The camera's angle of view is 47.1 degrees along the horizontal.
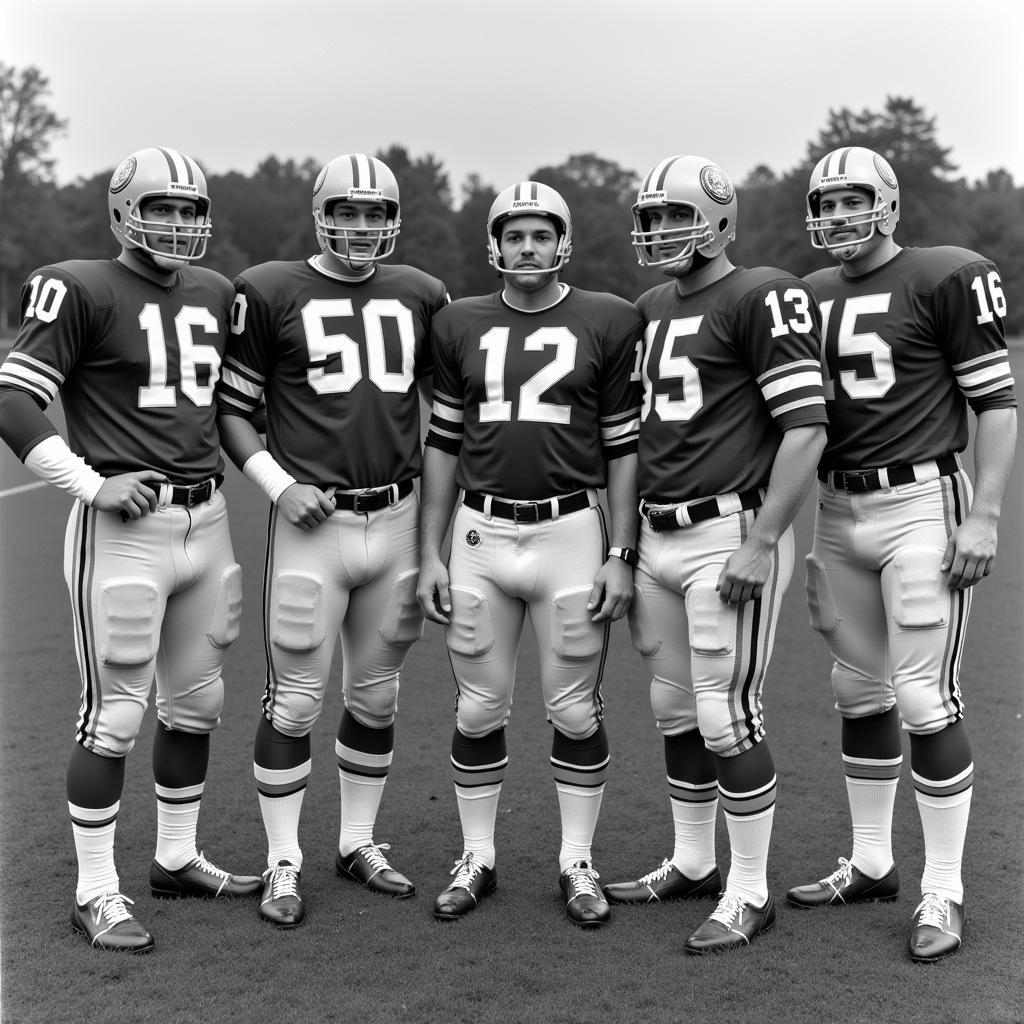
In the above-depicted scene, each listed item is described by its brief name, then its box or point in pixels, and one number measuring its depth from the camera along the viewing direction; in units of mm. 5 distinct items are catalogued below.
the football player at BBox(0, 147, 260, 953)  4027
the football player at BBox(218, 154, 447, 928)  4363
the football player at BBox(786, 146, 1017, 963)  4059
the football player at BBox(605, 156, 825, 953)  3963
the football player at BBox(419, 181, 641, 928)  4254
